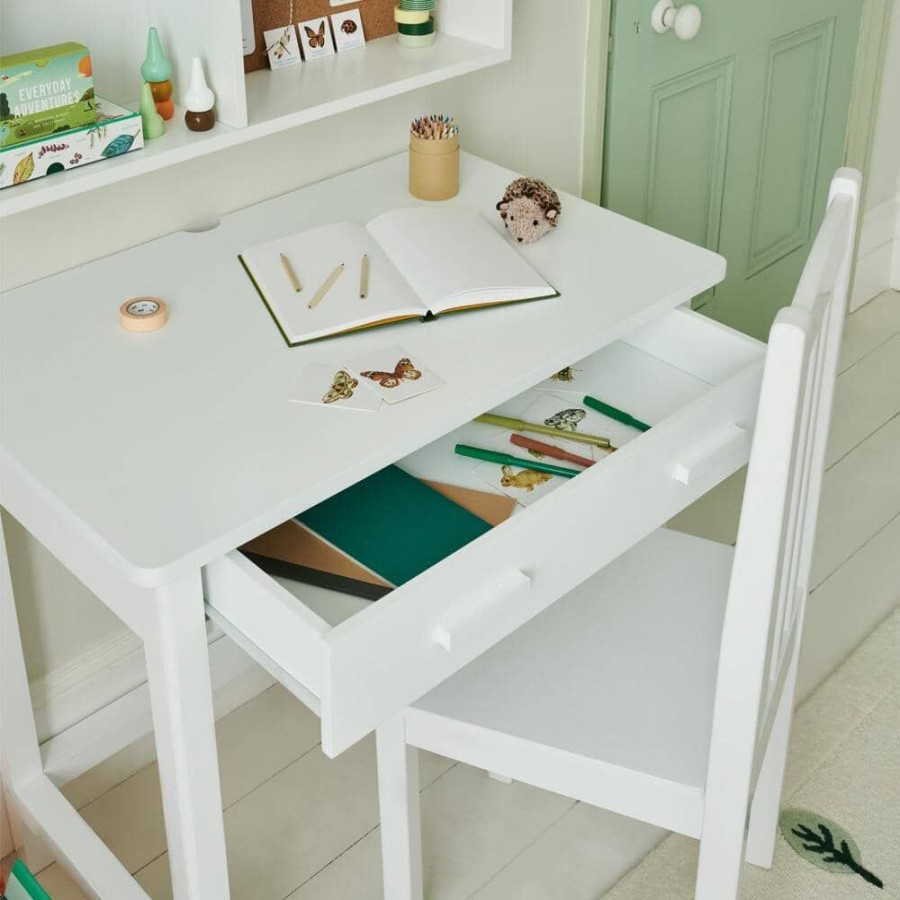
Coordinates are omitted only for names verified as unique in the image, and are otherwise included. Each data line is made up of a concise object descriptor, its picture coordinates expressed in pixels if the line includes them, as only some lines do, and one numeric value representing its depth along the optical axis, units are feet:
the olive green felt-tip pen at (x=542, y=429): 4.91
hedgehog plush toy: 5.36
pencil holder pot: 5.61
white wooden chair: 4.09
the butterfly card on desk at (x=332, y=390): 4.40
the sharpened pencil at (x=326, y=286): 4.91
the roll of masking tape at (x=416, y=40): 5.80
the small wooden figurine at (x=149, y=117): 4.86
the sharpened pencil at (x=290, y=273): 5.00
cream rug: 5.83
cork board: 5.58
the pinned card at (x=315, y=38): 5.66
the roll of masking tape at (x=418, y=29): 5.77
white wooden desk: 3.86
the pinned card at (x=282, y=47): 5.57
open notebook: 4.85
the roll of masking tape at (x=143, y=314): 4.78
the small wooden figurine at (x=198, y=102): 4.88
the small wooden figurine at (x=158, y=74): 4.93
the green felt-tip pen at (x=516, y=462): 4.75
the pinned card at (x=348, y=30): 5.81
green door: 7.26
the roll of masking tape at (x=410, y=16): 5.71
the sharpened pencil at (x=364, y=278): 4.95
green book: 4.42
